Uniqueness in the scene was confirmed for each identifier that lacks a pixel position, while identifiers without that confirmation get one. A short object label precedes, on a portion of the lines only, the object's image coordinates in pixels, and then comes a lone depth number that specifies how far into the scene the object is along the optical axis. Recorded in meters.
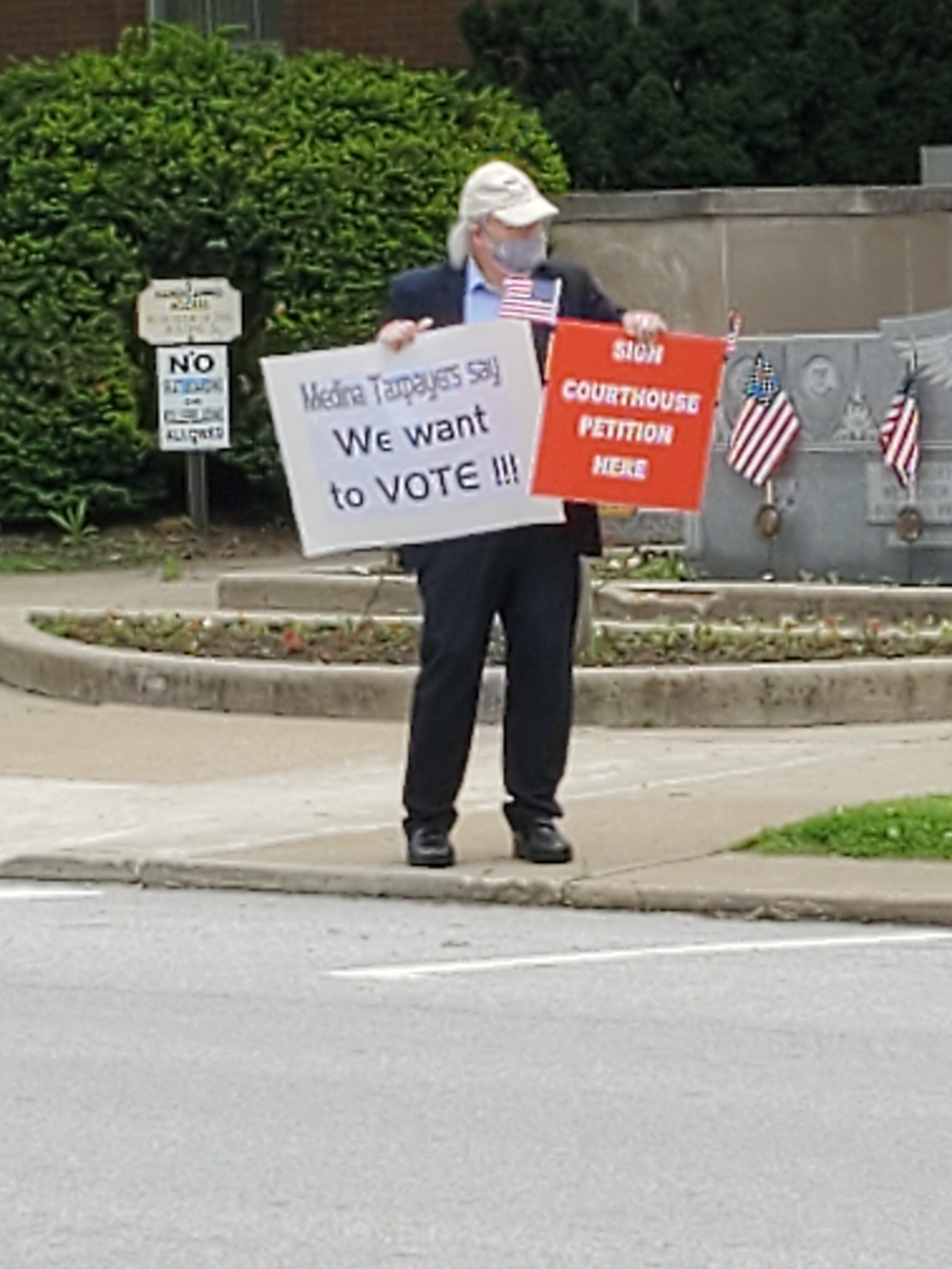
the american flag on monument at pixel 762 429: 17.92
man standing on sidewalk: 9.95
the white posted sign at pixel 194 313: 21.27
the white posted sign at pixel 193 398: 21.20
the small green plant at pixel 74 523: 21.39
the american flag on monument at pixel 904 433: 17.27
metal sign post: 21.22
